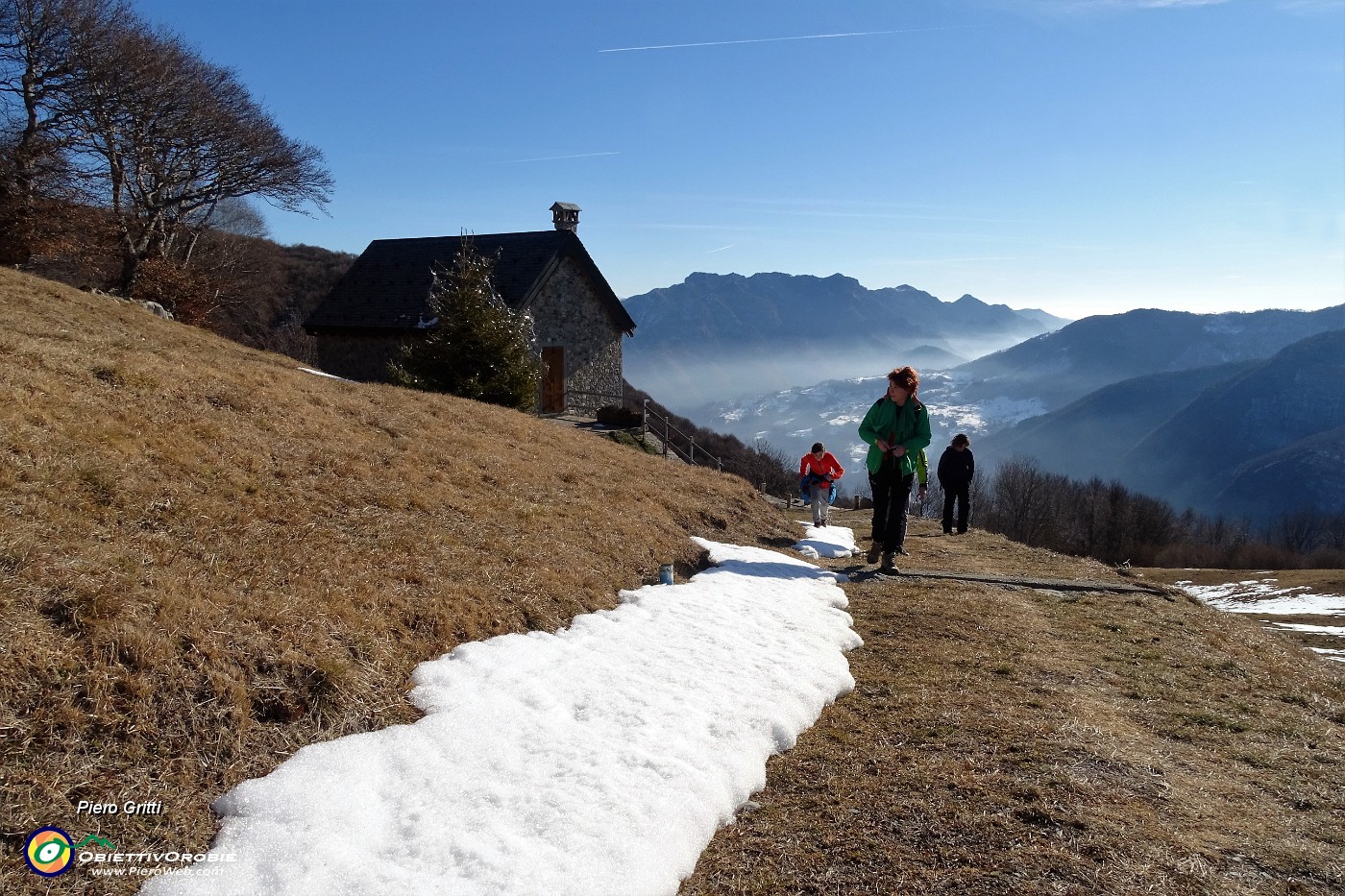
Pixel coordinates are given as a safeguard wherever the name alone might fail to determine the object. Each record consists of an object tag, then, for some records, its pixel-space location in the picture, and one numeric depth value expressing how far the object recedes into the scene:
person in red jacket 14.66
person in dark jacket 14.37
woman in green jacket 9.20
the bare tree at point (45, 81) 19.77
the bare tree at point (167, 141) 24.62
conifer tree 18.89
